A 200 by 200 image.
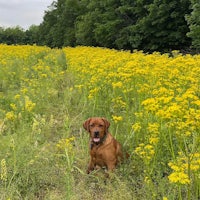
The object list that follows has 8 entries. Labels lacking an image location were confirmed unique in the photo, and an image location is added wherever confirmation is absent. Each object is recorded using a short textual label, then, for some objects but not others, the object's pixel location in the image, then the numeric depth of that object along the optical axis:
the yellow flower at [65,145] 3.71
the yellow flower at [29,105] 5.01
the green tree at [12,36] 72.44
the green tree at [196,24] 17.09
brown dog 3.88
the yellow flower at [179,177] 2.27
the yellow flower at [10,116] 4.72
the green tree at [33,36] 63.06
